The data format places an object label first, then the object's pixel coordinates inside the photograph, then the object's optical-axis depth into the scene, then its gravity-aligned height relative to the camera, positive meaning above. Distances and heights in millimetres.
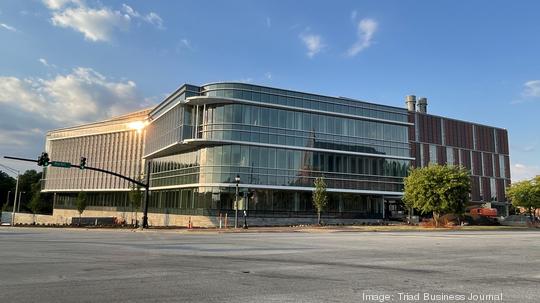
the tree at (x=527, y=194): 57606 +3321
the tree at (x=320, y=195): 41562 +1889
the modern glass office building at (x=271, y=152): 43406 +6605
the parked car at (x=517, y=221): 58019 -102
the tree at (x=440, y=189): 42531 +2746
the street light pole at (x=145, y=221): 38469 -695
